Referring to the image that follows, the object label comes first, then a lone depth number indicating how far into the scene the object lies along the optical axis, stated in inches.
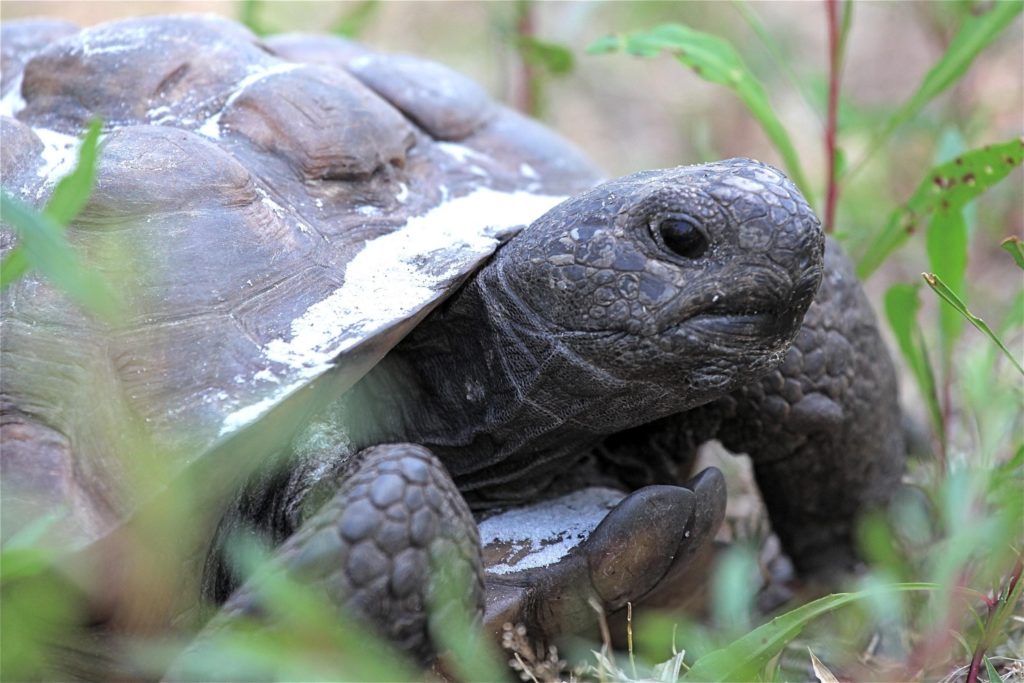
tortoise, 127.5
